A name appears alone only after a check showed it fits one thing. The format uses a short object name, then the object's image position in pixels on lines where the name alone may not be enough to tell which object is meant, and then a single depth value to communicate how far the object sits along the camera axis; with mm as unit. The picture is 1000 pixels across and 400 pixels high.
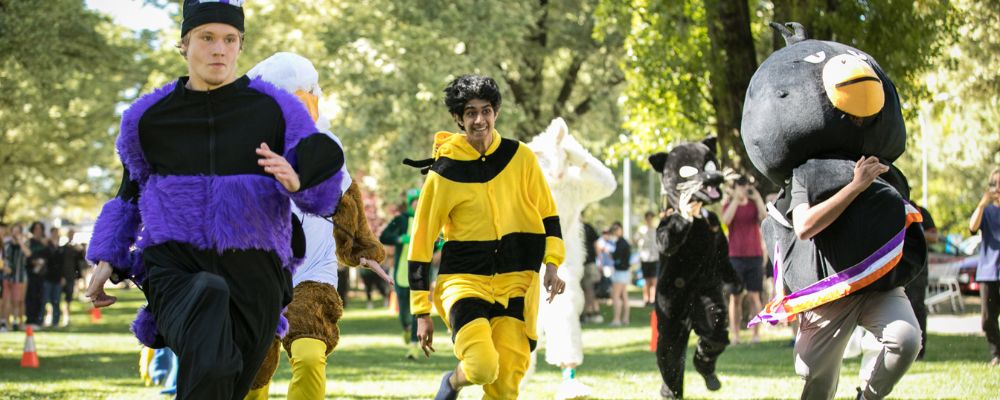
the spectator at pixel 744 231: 15391
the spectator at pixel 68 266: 23906
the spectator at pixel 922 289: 12250
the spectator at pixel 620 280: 22875
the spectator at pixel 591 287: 23141
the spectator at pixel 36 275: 23344
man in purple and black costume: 4773
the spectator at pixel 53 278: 23359
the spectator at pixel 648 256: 23797
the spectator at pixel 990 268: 12703
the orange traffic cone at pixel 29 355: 15204
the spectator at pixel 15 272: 22875
